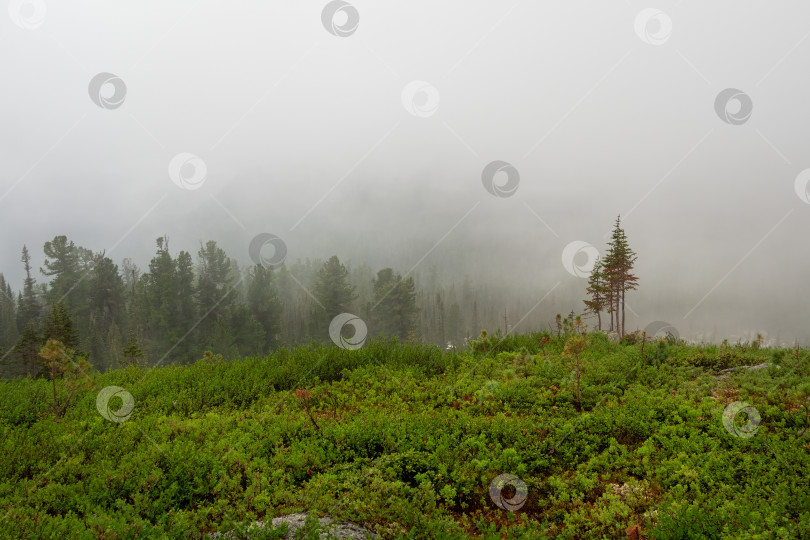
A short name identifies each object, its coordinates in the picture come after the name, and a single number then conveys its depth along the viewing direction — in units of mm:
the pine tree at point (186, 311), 56750
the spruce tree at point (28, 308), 58219
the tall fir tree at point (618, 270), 27531
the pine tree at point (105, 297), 61594
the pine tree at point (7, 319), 57894
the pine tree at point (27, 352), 38531
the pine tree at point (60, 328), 34312
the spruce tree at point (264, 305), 64625
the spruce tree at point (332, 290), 62312
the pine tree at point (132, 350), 31872
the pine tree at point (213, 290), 59719
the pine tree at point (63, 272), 58531
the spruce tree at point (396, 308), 64188
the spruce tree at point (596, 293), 31283
